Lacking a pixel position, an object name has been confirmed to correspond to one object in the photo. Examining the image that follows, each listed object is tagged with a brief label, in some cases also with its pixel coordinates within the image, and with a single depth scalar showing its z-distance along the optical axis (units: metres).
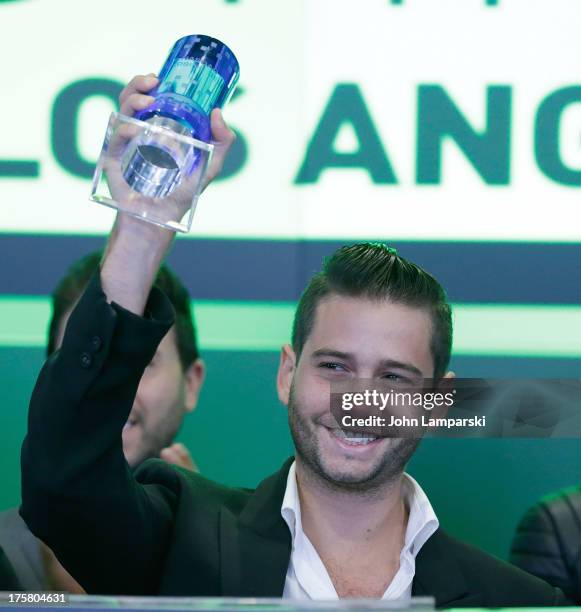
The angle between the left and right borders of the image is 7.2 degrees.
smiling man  3.80
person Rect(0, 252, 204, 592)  4.22
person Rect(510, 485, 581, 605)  4.13
